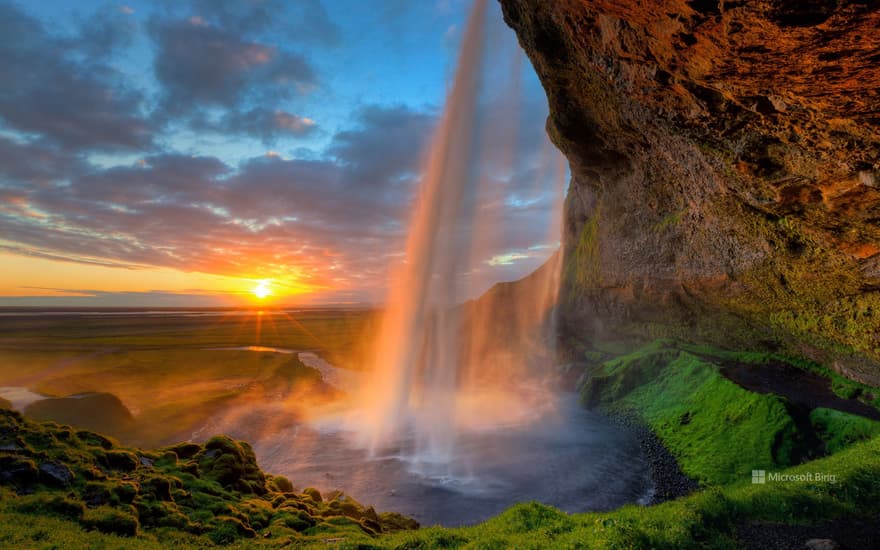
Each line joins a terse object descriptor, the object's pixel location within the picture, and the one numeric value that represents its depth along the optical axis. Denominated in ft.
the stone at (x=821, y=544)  32.83
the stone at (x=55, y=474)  37.93
